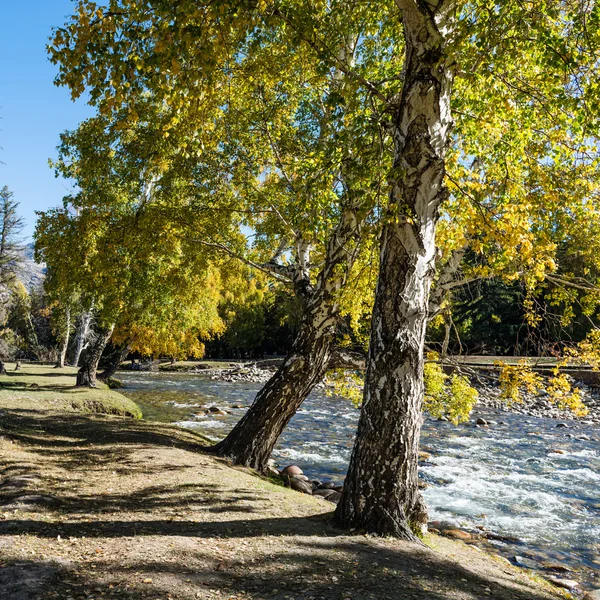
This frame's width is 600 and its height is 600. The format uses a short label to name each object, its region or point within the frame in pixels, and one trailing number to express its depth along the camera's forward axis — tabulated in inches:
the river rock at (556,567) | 331.6
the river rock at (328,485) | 455.8
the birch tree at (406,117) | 196.9
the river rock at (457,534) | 366.3
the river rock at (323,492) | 423.9
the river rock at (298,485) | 410.6
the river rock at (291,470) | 482.9
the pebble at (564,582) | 303.9
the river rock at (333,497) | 410.9
